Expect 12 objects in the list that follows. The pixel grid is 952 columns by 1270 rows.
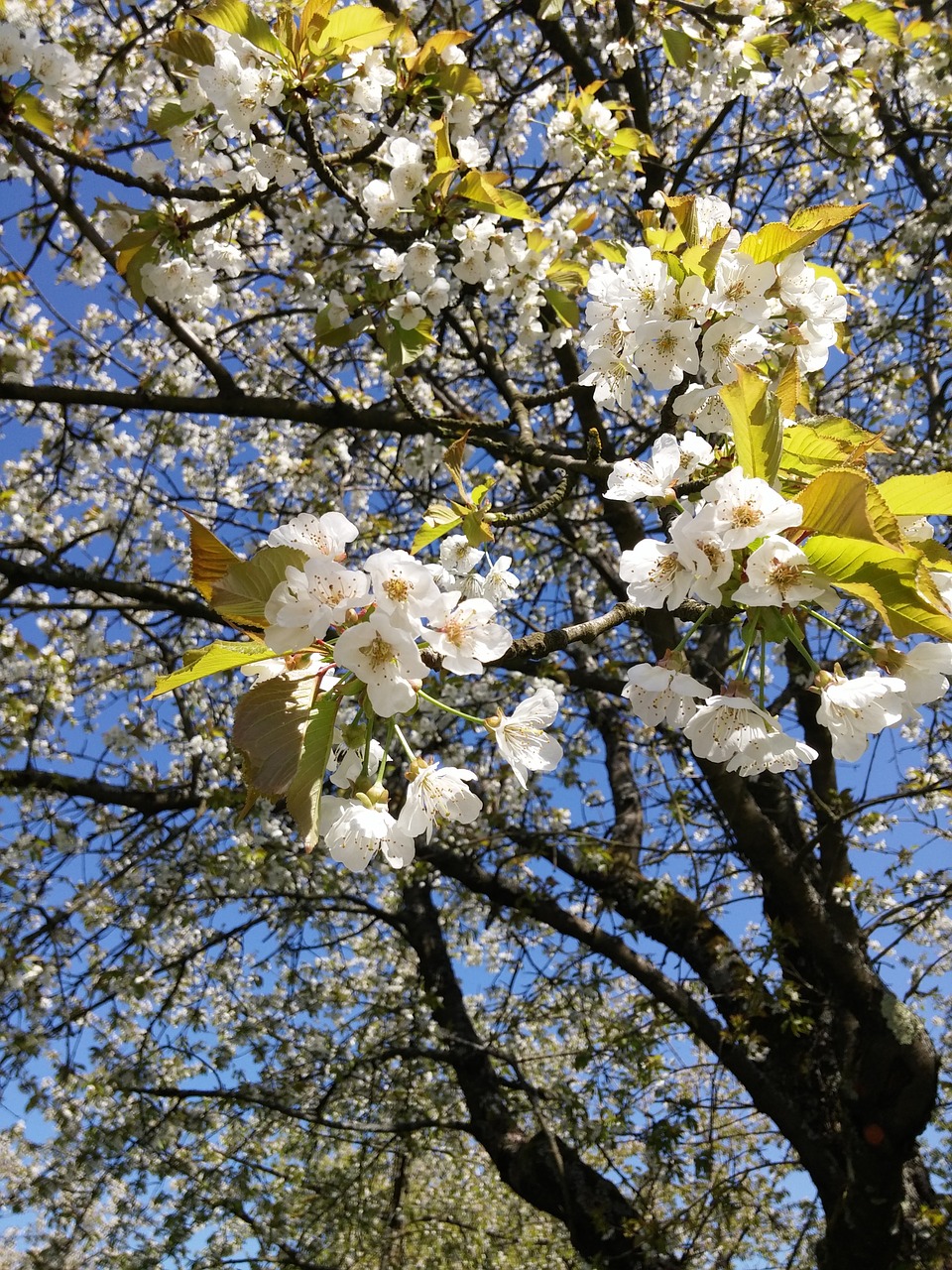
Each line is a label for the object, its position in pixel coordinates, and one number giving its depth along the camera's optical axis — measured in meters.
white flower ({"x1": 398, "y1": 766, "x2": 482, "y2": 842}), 0.32
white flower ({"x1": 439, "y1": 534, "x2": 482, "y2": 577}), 0.48
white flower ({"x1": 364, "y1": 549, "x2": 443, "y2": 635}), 0.27
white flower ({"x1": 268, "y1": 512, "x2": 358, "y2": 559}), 0.30
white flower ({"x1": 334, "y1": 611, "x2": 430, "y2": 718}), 0.27
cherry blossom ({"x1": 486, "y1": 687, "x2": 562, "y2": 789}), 0.35
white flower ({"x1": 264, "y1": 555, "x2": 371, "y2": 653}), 0.27
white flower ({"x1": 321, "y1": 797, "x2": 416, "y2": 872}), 0.32
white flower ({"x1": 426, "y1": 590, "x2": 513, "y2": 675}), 0.30
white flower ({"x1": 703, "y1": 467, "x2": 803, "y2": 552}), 0.27
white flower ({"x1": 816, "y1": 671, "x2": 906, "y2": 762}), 0.30
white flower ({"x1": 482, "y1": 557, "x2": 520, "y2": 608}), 0.43
